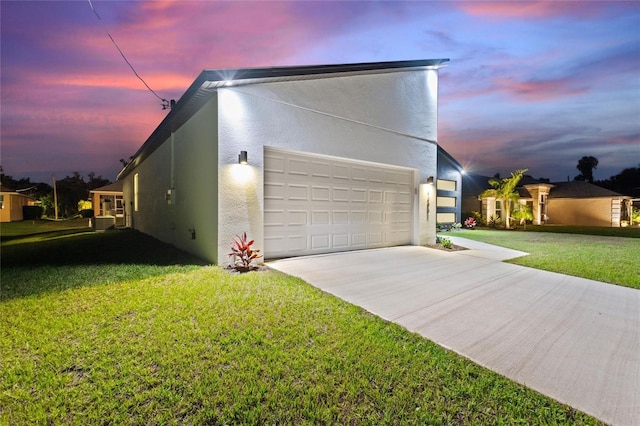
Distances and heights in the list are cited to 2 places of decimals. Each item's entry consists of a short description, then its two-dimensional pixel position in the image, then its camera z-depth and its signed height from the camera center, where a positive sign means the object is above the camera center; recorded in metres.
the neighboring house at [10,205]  22.30 +0.12
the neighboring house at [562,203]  20.36 +0.42
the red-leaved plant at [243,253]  5.21 -0.90
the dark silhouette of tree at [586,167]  46.53 +7.20
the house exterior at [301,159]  5.50 +1.24
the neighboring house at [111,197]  20.97 +0.79
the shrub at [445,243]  8.52 -1.14
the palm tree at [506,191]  17.75 +1.13
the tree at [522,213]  17.89 -0.37
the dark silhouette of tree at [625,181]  38.03 +4.12
